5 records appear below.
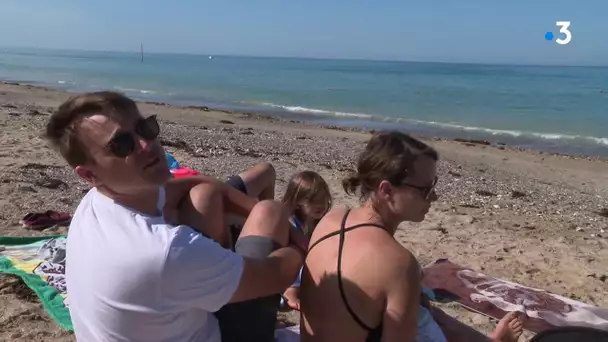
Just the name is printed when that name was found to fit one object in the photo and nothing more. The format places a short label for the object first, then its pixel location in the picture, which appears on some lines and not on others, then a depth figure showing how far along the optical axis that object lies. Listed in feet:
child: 12.67
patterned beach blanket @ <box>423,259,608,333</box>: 12.94
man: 5.42
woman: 6.55
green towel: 11.94
